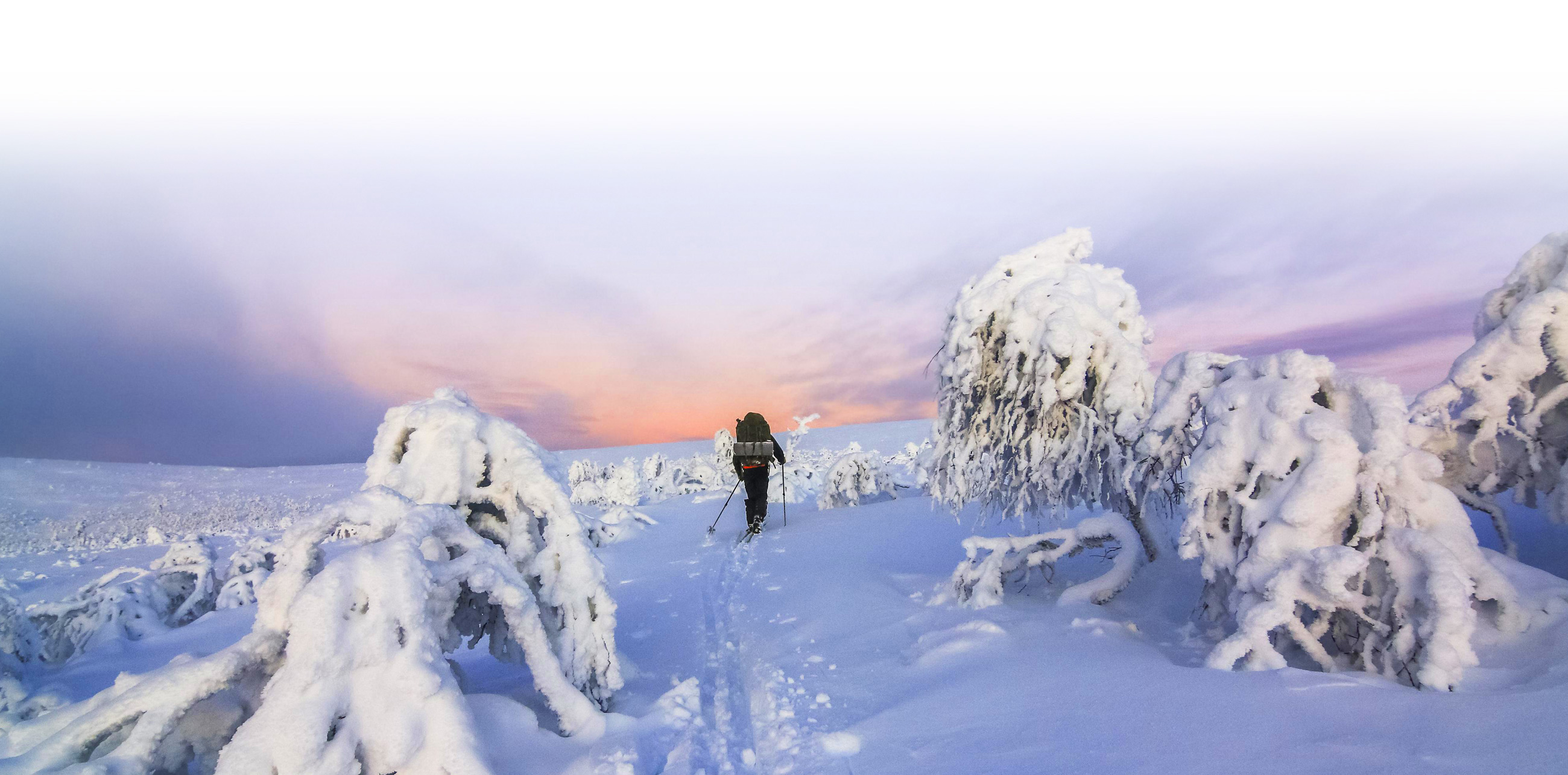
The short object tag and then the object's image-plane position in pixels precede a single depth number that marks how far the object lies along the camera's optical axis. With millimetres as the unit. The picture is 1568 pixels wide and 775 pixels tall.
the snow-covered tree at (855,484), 16844
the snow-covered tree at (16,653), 3924
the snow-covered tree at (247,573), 7809
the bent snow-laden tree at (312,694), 2389
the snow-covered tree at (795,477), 24156
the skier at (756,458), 13016
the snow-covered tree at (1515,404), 3920
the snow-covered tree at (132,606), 6156
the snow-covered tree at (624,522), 13852
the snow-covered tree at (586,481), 27344
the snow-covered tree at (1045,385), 7062
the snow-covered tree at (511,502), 3939
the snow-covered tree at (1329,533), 3094
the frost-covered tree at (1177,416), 4773
